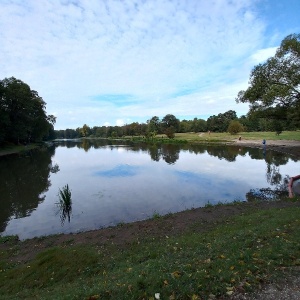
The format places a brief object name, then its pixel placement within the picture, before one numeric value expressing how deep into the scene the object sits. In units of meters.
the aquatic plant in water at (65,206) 14.31
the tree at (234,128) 85.31
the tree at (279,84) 19.91
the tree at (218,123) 121.88
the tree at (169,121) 123.56
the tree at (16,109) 54.20
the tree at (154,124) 121.61
